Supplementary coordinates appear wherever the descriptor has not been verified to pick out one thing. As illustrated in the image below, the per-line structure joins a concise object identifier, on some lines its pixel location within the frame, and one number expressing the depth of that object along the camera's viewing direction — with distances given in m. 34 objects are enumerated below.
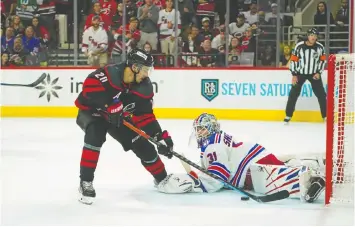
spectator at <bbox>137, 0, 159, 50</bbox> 18.89
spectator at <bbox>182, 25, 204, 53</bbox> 18.78
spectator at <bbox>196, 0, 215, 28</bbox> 18.86
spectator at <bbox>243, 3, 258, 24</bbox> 18.64
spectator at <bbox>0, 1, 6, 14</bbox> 19.67
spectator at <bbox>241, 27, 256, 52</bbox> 18.66
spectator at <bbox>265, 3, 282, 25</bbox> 18.39
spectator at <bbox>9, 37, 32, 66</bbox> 18.89
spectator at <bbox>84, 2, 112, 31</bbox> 18.97
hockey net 8.19
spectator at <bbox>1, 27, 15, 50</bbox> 19.26
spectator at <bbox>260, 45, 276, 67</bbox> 18.25
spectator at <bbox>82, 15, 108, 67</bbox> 18.89
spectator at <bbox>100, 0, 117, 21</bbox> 19.02
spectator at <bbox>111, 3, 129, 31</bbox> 18.98
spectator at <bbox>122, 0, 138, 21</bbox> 19.03
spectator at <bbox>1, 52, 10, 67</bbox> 18.85
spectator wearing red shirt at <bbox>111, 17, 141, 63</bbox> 18.92
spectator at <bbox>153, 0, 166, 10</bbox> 18.92
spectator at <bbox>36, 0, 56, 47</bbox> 19.17
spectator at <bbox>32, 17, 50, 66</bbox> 19.00
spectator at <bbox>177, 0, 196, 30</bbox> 18.83
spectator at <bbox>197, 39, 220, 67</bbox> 18.45
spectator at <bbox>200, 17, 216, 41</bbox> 18.80
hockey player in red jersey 8.07
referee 16.97
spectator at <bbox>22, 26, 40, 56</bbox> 19.16
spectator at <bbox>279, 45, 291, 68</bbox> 18.31
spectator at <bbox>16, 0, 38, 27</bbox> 19.41
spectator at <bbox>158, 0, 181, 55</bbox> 18.78
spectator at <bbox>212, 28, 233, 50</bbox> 18.72
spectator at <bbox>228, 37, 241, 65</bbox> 18.44
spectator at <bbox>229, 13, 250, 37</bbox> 18.69
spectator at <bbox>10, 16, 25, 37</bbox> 19.34
